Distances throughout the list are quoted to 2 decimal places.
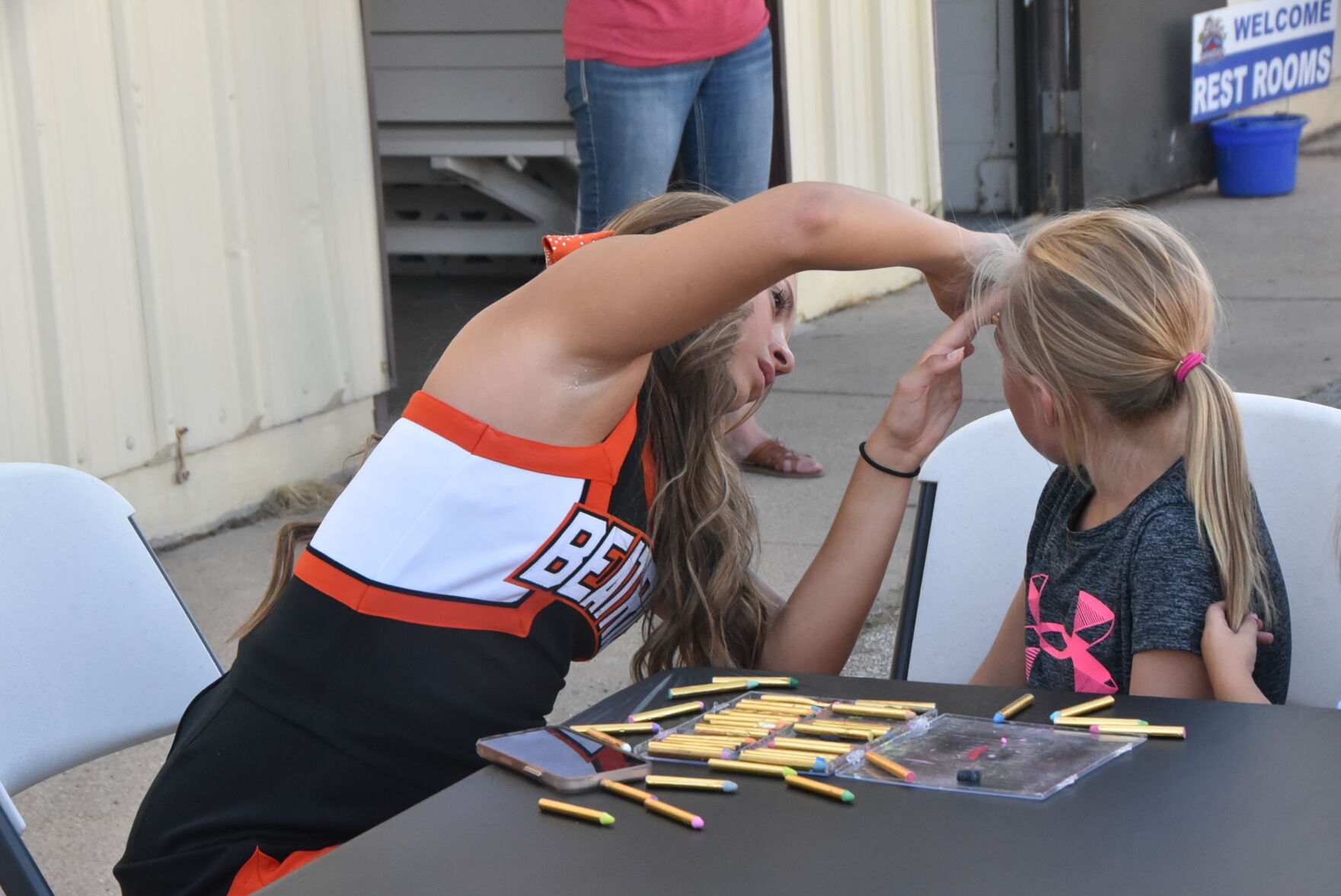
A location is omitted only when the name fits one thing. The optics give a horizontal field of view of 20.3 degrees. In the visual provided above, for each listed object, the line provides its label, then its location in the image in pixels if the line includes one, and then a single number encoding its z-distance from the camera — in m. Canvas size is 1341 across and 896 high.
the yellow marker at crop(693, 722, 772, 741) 2.97
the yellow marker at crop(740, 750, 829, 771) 2.88
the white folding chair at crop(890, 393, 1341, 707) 3.73
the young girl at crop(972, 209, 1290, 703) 3.32
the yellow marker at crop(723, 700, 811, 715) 3.03
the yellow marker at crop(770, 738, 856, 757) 2.92
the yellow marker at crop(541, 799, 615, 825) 2.82
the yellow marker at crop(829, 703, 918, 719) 2.99
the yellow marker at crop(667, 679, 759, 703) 3.12
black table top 2.70
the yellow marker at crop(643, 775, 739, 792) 2.86
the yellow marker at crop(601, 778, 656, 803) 2.85
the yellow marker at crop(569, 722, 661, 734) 3.02
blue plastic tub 14.28
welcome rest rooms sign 14.38
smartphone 2.89
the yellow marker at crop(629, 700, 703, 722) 3.05
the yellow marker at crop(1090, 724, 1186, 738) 2.92
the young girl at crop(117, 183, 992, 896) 3.29
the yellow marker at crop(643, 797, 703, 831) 2.80
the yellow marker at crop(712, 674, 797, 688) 3.12
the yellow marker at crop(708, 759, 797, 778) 2.89
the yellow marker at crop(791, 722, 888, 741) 2.95
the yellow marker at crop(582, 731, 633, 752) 2.97
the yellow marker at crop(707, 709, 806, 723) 3.02
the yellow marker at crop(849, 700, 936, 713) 3.01
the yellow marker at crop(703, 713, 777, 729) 3.00
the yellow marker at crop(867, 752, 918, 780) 2.86
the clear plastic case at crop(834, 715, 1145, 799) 2.84
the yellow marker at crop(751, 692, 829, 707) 3.05
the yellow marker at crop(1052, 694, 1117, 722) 2.98
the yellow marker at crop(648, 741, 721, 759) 2.93
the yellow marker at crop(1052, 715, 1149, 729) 2.94
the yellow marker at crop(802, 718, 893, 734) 2.96
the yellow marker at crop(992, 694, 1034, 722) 2.98
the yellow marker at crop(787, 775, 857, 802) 2.83
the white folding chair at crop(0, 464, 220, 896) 3.51
